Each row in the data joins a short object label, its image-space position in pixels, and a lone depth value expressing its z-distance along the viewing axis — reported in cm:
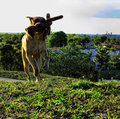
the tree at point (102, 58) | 3066
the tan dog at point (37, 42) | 668
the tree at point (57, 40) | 5203
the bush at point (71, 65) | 2006
